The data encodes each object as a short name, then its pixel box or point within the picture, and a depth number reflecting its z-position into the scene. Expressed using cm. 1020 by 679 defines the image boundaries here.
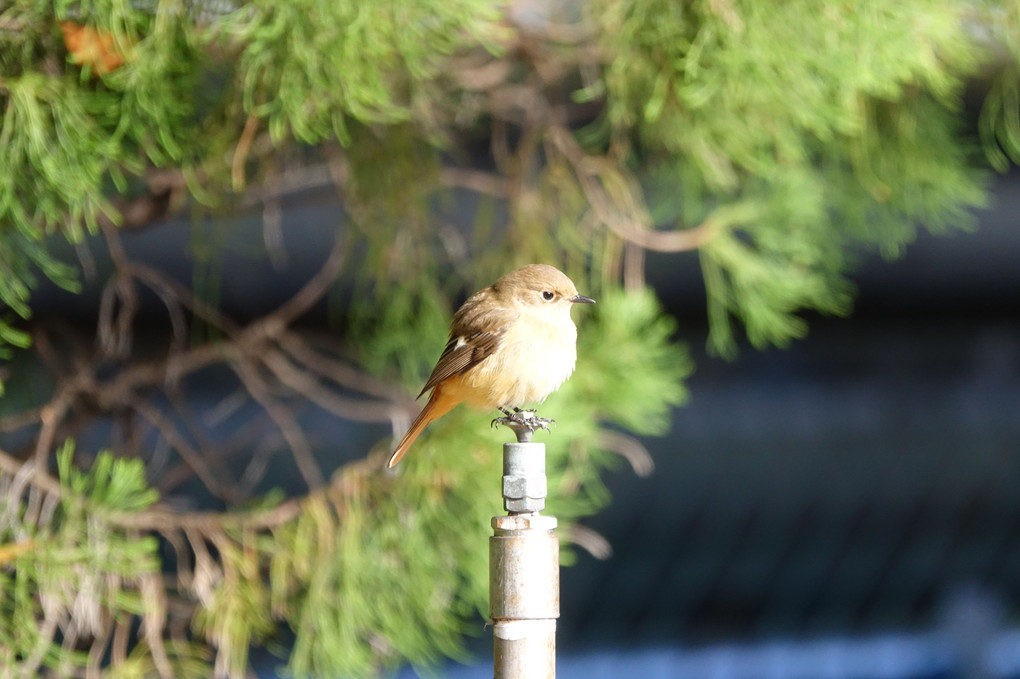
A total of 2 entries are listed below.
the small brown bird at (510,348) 635
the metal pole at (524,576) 622
